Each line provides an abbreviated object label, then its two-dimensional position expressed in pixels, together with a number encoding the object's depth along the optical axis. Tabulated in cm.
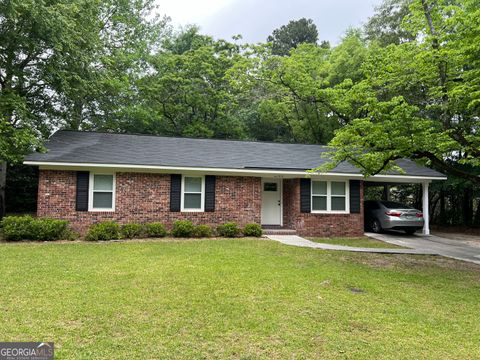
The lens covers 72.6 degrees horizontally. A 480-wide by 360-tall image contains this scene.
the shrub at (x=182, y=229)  1128
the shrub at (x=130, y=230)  1084
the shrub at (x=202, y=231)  1145
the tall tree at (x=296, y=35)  3772
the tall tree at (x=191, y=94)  2059
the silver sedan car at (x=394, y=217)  1352
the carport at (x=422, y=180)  1360
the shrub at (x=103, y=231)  1030
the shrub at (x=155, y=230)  1116
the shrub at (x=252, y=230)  1188
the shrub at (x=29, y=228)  975
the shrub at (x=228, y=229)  1164
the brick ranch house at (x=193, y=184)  1128
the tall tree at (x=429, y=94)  712
